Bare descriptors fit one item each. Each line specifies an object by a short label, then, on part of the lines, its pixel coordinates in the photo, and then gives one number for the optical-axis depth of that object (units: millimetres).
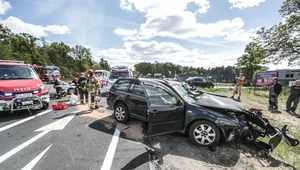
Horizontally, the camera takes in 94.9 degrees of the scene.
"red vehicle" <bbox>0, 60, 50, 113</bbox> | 4684
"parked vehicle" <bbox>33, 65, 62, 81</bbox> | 17141
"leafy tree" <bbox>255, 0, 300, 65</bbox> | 13895
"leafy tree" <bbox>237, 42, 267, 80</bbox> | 28594
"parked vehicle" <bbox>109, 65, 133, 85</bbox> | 11781
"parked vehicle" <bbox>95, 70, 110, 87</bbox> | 14584
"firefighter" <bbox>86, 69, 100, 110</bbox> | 6543
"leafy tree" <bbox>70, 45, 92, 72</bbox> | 52031
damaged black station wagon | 3127
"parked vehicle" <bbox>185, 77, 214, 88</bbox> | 19328
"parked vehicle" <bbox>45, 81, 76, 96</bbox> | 10629
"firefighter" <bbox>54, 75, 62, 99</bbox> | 9183
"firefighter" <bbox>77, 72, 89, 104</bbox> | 7540
